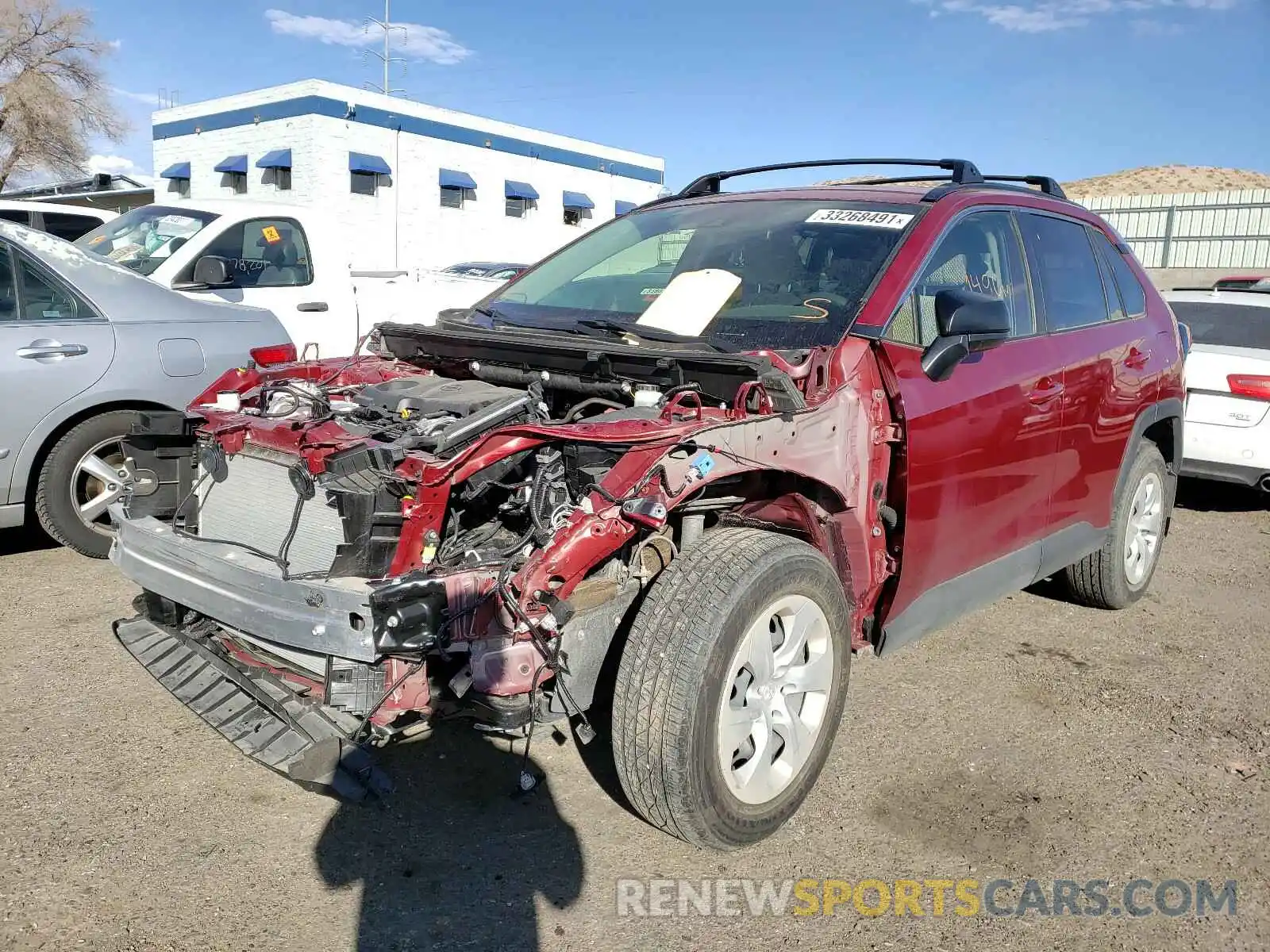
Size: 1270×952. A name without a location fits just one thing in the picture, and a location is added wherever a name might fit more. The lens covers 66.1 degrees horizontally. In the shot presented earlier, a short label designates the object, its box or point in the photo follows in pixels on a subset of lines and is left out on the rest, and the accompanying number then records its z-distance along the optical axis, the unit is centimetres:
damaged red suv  260
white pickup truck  648
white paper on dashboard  347
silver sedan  483
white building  2530
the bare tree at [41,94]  3131
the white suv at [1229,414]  664
